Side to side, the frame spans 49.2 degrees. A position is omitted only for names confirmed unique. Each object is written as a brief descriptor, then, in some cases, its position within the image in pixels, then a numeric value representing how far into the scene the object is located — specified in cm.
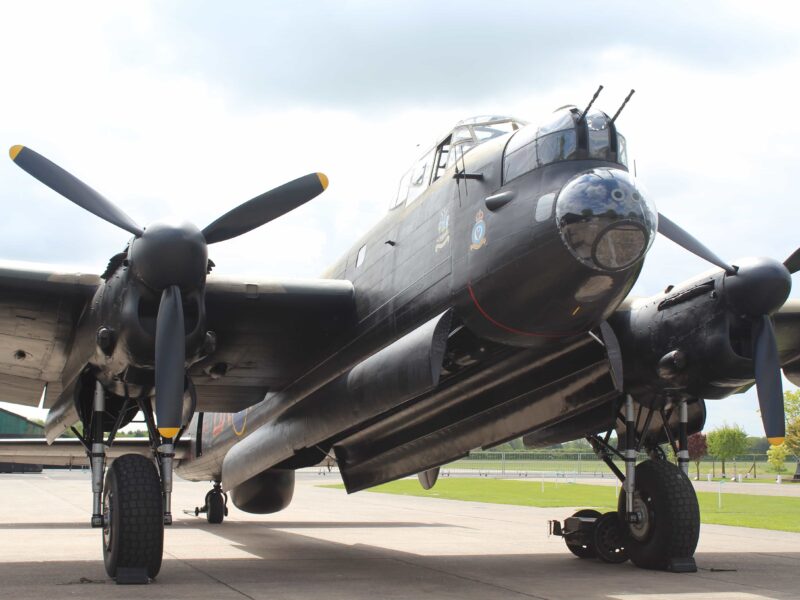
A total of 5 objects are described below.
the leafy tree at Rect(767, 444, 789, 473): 6316
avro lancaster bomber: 818
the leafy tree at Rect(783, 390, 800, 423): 6053
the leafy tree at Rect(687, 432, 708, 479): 6812
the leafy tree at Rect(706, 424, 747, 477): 7638
